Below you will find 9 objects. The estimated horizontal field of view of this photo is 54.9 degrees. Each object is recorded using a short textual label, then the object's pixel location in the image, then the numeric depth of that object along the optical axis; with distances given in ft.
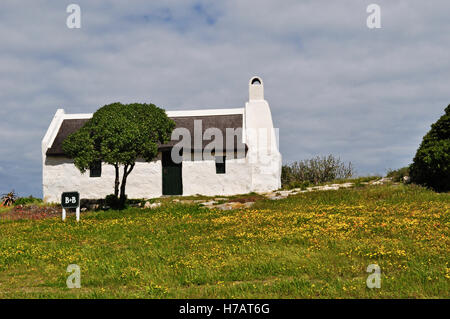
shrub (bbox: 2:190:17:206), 119.85
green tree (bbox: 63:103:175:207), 82.69
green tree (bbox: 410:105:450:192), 79.15
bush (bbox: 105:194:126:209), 88.53
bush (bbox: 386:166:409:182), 95.41
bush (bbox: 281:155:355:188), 143.02
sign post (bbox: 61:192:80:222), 71.31
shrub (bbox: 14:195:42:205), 111.65
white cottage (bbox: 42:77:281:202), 107.45
